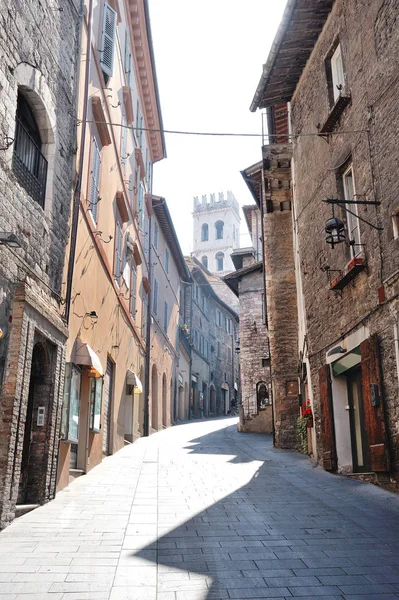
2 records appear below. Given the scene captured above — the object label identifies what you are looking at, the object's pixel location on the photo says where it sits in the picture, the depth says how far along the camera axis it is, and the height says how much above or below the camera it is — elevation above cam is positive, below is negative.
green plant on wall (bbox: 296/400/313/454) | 12.44 +0.54
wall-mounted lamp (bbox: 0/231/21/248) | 6.44 +2.28
